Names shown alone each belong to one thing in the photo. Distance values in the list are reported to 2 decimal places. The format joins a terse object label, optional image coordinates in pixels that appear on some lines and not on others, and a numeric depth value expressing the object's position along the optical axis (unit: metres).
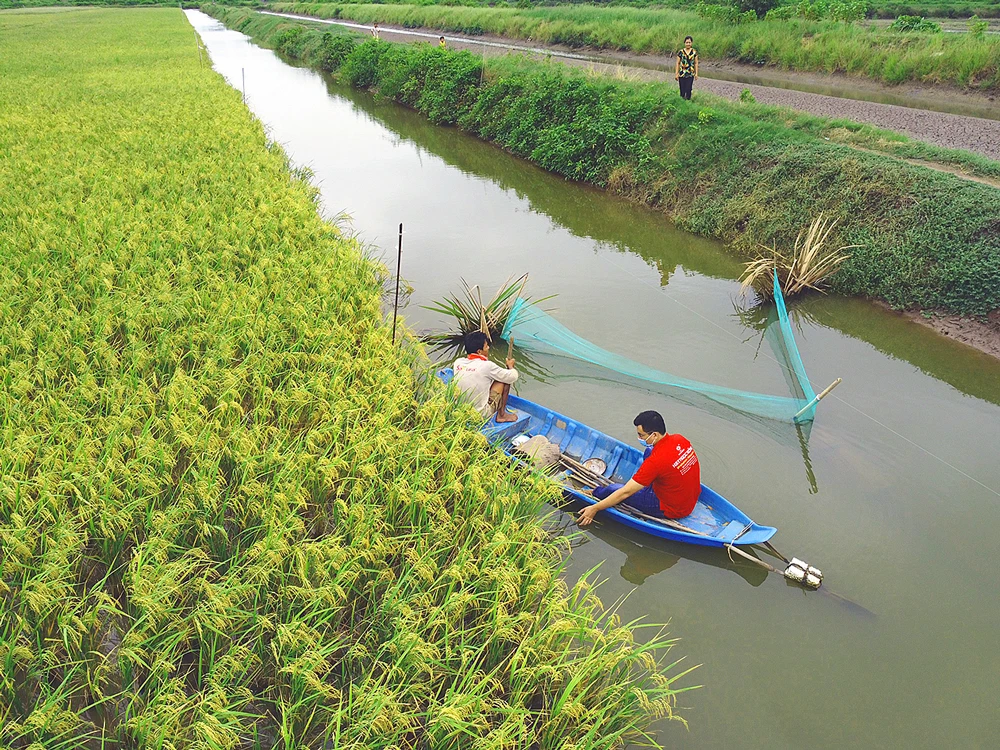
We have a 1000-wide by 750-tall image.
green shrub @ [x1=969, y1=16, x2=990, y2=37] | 14.35
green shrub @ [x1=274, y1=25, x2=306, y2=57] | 29.03
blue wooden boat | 4.08
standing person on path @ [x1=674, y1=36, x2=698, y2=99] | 11.28
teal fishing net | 5.40
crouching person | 4.82
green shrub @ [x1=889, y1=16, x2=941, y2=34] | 16.56
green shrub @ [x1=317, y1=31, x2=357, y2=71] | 24.03
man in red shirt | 4.04
